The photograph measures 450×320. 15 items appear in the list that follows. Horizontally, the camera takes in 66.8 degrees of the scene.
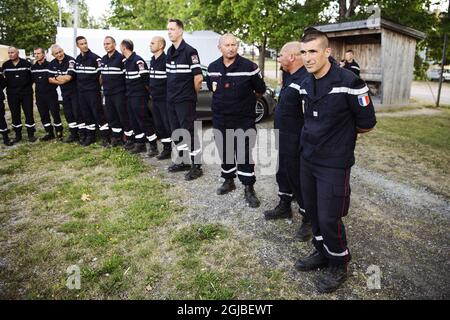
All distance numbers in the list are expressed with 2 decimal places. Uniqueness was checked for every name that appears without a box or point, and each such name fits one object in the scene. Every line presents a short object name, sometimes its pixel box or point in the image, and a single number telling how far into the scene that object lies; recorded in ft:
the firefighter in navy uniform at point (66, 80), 22.96
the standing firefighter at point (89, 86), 22.34
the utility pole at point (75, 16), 31.91
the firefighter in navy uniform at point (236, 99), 14.37
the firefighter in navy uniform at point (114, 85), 21.29
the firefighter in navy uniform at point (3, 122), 24.20
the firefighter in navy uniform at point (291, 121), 12.02
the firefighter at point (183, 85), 17.35
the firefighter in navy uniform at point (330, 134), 8.87
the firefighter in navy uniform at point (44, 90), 24.25
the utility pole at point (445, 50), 40.67
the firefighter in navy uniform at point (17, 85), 24.11
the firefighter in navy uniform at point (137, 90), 20.74
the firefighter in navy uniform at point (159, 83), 19.25
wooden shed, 38.58
